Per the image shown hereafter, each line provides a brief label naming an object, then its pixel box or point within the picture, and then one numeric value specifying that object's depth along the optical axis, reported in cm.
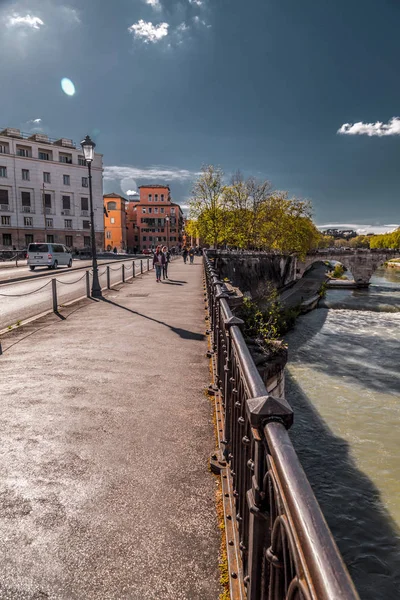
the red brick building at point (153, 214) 9338
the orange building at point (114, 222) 8525
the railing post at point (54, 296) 1035
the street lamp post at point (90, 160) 1305
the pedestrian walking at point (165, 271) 2078
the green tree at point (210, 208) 4891
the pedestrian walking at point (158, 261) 1886
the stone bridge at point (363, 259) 6328
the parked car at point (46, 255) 2636
